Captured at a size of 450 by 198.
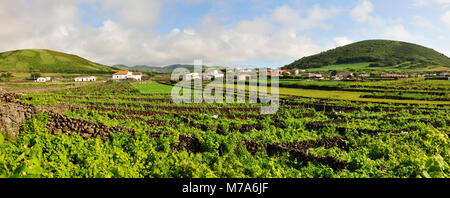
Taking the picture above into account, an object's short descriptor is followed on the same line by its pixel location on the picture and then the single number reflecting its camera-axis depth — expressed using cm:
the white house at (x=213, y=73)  10385
